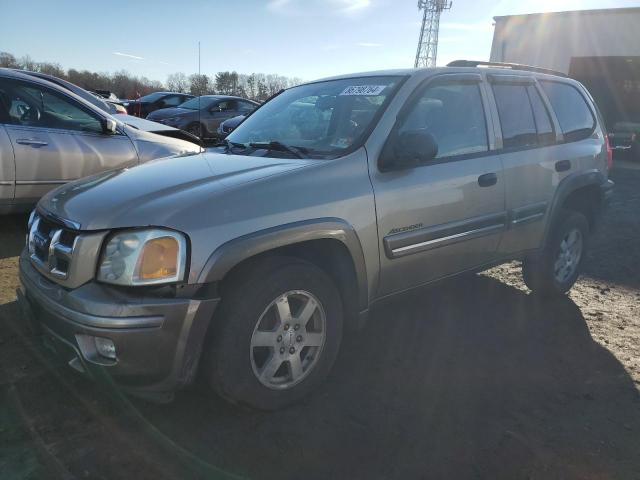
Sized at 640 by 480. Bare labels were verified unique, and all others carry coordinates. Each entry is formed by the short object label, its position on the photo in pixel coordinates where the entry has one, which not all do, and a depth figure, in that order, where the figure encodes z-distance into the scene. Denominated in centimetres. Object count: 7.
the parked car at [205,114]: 1411
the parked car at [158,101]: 1745
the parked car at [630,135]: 1451
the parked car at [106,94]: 1451
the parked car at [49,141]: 502
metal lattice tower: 5494
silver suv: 225
